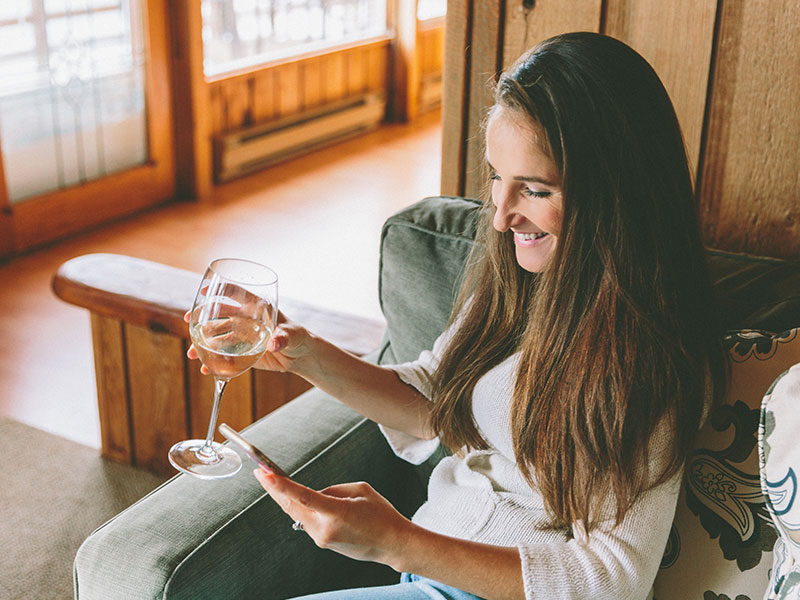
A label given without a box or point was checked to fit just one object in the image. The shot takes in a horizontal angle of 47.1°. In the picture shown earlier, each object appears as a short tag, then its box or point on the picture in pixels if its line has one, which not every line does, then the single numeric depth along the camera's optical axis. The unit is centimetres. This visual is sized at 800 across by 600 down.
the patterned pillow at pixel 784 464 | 84
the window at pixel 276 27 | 453
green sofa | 113
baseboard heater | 462
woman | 98
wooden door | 363
